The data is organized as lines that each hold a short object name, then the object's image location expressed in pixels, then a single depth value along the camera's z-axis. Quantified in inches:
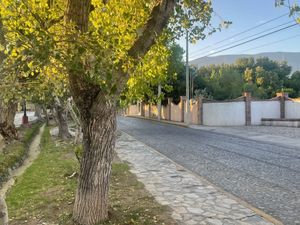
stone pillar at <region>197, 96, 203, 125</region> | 902.5
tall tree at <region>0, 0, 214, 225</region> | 105.9
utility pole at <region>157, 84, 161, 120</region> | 1210.5
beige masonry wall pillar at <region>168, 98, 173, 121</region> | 1169.3
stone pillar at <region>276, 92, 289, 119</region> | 888.8
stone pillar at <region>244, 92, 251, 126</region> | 846.8
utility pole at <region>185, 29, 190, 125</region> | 866.6
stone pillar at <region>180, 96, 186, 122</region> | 1044.7
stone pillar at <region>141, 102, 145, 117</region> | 1582.2
